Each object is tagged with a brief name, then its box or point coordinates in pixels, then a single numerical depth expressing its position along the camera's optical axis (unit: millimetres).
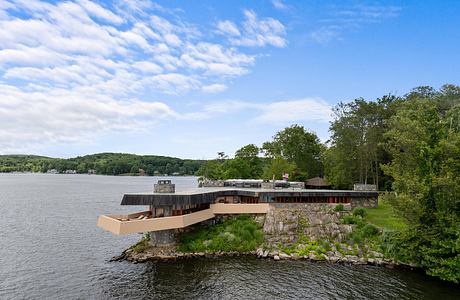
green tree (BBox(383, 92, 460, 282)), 22328
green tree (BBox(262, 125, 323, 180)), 65000
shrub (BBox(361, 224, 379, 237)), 30203
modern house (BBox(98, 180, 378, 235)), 26750
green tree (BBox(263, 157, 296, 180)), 55219
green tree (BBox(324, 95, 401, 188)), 47031
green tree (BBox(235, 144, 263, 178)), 64650
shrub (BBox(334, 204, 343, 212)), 34531
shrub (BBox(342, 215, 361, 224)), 32372
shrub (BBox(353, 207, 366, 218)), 34062
